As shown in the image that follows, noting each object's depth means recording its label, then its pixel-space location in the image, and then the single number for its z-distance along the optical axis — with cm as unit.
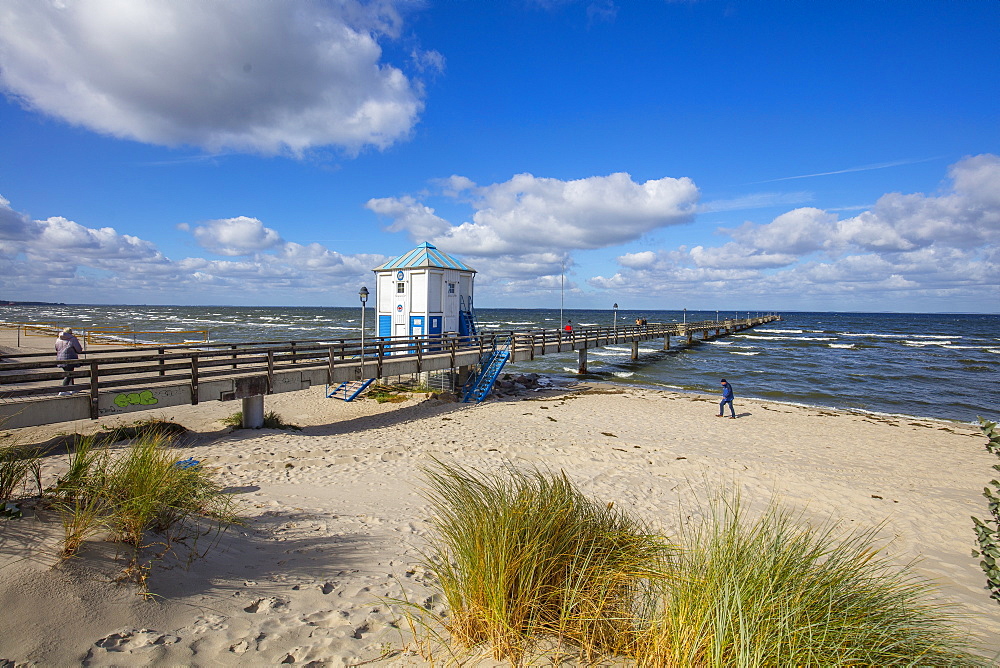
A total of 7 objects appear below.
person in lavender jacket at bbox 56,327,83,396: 1030
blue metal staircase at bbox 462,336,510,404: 1800
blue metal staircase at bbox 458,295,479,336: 2072
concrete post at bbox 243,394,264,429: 1166
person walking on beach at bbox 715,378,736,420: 1559
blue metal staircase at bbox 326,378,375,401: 1702
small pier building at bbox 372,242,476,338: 1864
